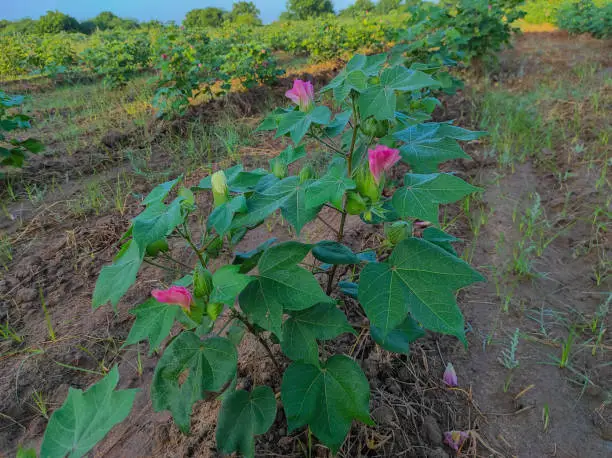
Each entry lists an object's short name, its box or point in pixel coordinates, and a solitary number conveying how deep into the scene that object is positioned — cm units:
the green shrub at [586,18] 766
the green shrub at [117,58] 597
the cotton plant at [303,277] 81
